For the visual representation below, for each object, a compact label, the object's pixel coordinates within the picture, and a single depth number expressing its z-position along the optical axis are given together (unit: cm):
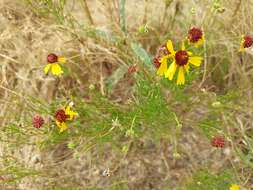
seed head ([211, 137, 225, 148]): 27
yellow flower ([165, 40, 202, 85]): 24
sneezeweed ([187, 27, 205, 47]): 25
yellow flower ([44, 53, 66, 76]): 28
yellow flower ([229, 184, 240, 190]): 27
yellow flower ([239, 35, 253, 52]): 26
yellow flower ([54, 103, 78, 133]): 27
